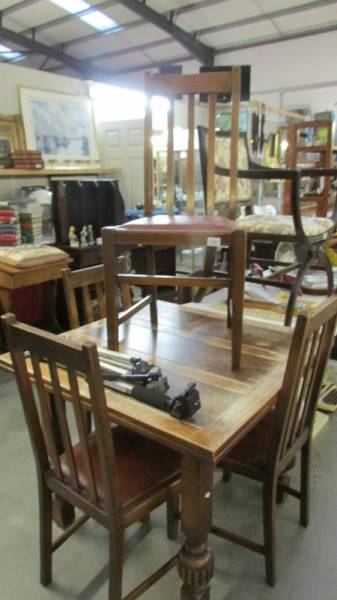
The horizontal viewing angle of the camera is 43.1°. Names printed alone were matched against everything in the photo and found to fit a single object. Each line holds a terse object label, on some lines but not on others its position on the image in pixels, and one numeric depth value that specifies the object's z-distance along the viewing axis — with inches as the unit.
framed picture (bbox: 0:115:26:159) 139.4
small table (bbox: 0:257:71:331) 110.3
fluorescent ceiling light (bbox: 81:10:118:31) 224.1
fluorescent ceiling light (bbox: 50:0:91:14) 207.7
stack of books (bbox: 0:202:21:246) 131.7
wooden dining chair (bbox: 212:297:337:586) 44.0
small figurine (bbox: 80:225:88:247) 142.2
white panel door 181.9
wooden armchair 77.0
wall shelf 138.2
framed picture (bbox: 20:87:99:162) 151.2
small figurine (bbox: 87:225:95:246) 144.4
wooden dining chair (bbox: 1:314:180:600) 37.6
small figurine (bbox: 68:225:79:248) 140.9
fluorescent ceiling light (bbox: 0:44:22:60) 254.2
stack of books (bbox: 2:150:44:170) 139.6
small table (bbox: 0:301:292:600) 39.8
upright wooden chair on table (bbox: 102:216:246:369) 52.4
